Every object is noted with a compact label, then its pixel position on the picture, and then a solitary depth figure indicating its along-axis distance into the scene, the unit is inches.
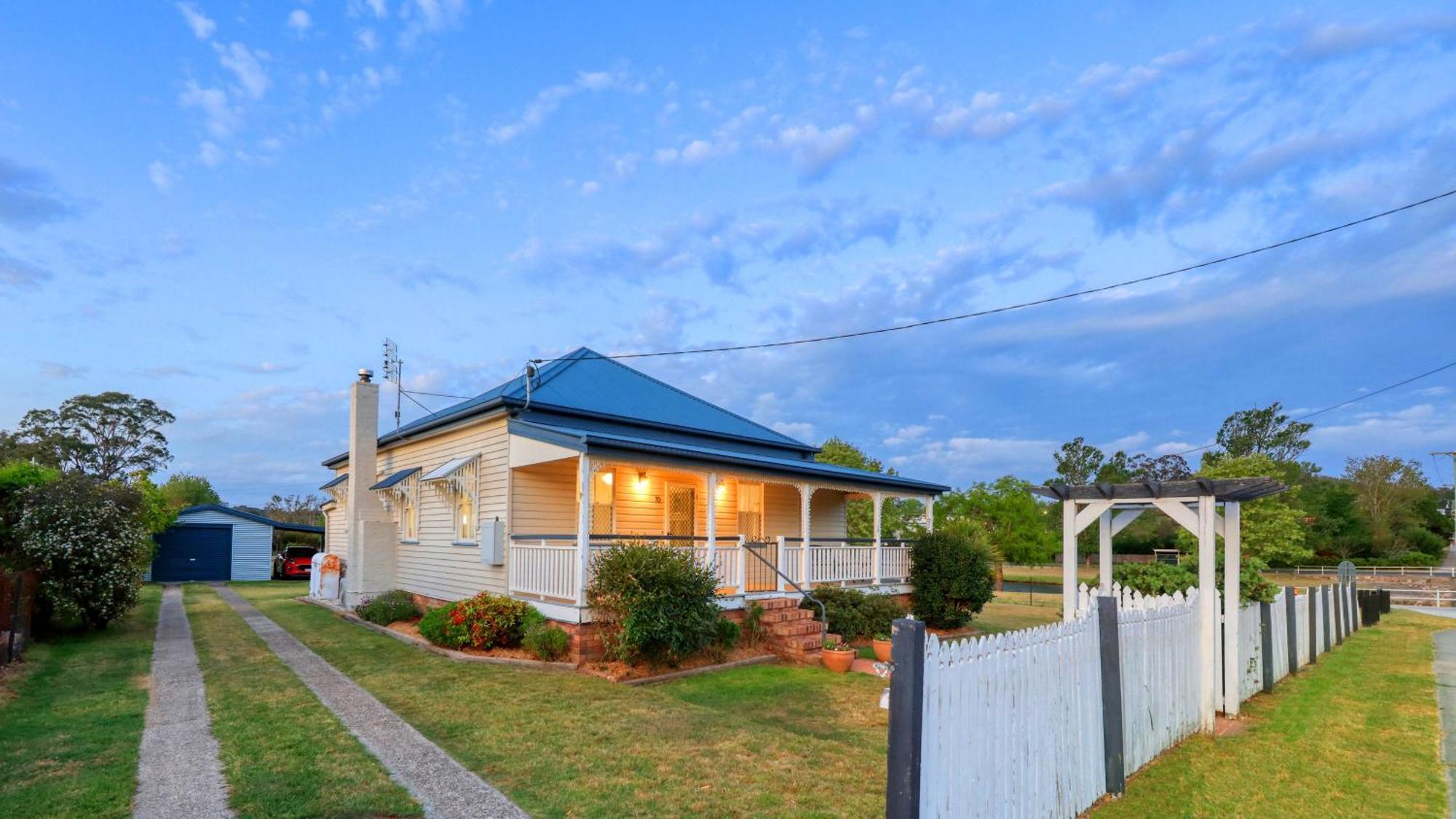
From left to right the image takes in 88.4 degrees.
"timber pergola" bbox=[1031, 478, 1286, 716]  320.8
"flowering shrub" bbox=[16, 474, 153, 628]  524.7
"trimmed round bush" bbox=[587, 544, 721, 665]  413.1
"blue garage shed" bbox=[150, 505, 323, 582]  1246.3
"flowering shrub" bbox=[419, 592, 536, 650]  478.6
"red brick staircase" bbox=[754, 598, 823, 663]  478.6
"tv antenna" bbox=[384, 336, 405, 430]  773.3
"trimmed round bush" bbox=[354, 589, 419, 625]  633.0
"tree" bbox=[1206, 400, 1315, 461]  2640.3
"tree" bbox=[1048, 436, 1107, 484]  3284.9
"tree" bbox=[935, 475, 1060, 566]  1631.4
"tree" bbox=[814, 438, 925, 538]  1359.5
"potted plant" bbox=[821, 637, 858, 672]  449.1
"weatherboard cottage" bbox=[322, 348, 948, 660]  491.2
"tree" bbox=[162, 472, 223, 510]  1892.2
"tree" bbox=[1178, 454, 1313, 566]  1269.7
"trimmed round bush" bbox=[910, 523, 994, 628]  636.7
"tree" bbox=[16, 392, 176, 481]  1948.8
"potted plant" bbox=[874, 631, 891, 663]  489.7
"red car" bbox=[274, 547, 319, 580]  1397.6
